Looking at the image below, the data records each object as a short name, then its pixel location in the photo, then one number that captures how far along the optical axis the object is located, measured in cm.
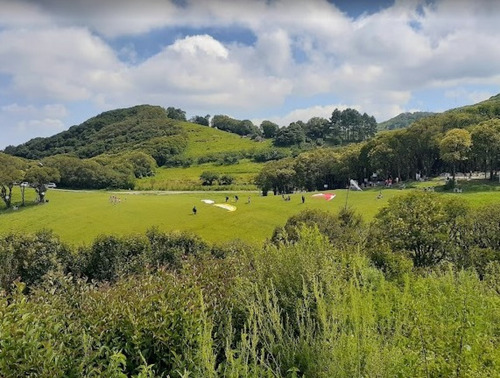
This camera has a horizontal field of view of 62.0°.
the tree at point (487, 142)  6391
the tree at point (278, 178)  8850
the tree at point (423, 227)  3212
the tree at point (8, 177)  7225
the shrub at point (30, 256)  2891
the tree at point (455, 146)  6431
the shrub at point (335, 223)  3300
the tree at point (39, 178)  7738
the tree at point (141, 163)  14012
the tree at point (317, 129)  17988
